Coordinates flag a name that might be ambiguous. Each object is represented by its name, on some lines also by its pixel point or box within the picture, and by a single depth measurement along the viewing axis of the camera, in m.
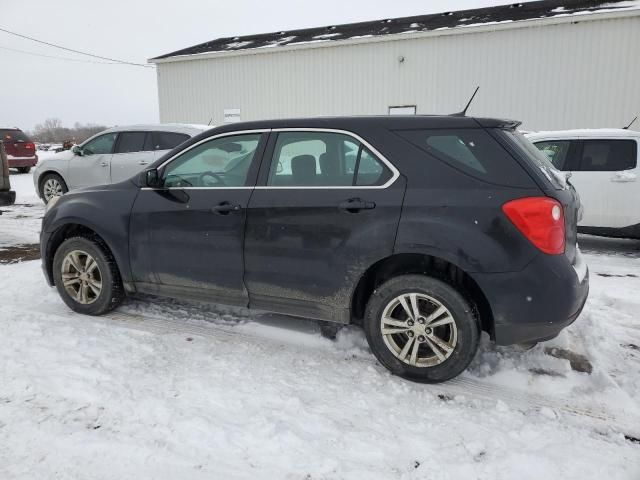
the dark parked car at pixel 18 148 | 17.25
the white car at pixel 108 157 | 8.70
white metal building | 13.45
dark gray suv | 2.76
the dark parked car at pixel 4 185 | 6.42
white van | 6.45
